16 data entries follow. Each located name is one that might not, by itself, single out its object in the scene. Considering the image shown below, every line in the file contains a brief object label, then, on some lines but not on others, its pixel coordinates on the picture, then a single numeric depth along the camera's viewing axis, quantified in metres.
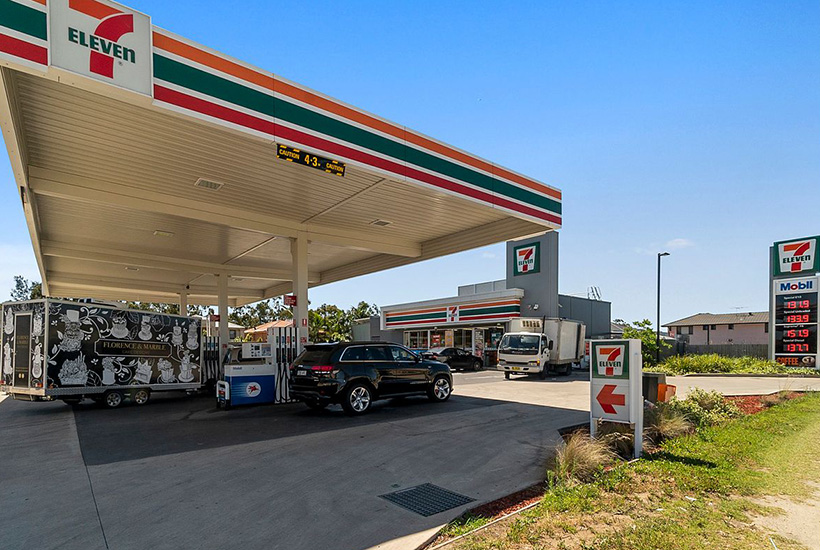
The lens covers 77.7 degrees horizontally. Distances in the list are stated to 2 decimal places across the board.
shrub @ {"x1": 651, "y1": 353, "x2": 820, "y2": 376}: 23.50
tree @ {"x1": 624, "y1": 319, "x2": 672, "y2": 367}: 20.92
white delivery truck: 22.00
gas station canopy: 6.68
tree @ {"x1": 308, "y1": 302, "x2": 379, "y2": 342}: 37.78
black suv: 11.06
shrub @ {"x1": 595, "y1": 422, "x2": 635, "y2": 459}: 7.25
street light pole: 28.67
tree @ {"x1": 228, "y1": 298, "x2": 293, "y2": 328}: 67.62
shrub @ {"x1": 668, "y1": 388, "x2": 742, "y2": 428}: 9.18
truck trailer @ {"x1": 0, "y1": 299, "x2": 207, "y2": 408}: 12.23
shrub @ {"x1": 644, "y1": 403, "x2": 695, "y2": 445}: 8.04
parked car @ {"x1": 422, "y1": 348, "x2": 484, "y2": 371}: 28.92
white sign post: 7.29
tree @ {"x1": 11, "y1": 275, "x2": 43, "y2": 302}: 92.25
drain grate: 5.21
